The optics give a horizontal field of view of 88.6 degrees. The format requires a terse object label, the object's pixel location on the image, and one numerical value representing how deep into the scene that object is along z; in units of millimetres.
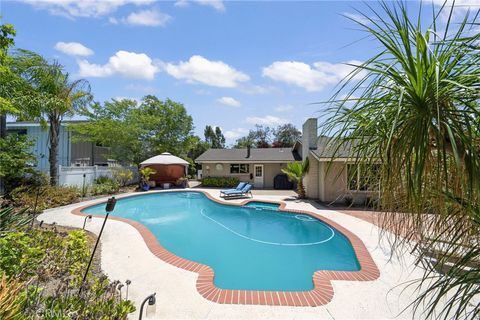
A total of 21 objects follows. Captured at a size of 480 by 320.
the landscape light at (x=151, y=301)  3652
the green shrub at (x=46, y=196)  12949
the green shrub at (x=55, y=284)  3223
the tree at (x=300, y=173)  18250
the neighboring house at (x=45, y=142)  25062
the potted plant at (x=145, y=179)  23109
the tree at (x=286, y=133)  58750
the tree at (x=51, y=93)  13414
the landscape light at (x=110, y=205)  4224
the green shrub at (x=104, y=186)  19094
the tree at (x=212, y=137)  57688
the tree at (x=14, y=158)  12062
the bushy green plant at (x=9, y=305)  2369
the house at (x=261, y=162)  18500
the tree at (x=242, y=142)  56028
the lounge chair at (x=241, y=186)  19906
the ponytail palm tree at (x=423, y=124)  1238
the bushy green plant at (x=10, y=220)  5446
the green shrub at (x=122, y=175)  22584
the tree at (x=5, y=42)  5567
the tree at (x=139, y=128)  25438
